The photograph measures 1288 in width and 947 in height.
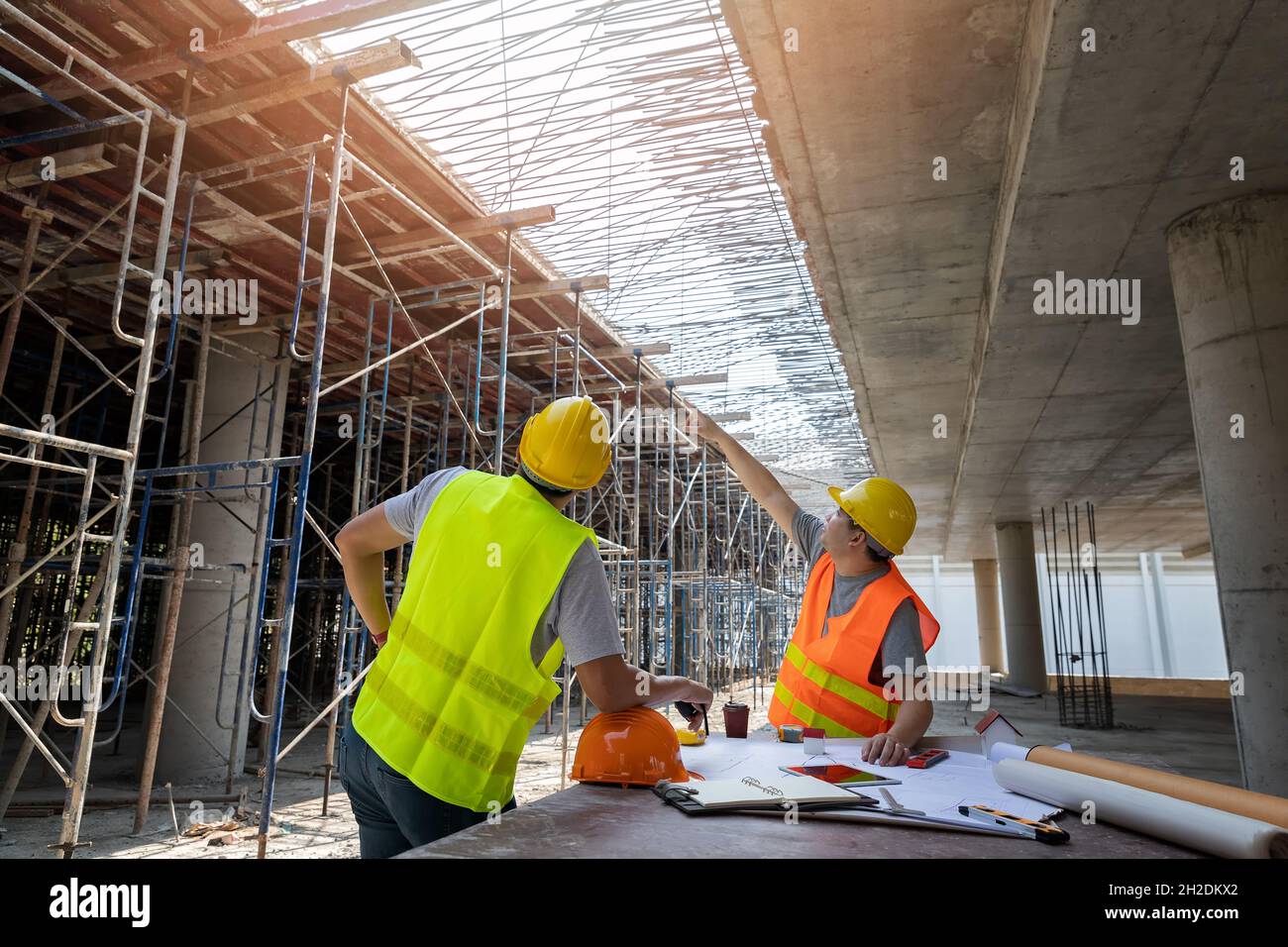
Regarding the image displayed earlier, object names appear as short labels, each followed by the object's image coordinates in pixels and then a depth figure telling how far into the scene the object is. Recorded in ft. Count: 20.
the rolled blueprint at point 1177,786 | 5.24
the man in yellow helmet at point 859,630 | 11.76
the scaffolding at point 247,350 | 20.45
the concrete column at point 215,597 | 32.27
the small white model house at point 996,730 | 9.41
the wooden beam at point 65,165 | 22.27
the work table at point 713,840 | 5.18
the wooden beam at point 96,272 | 29.66
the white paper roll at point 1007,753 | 7.99
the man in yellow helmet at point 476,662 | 7.20
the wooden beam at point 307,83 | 19.81
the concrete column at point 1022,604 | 68.69
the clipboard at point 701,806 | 6.28
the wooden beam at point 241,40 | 18.85
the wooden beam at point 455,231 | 27.35
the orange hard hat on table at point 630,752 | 7.28
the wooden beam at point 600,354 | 40.60
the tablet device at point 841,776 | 7.79
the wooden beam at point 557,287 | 32.12
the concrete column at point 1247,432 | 18.24
